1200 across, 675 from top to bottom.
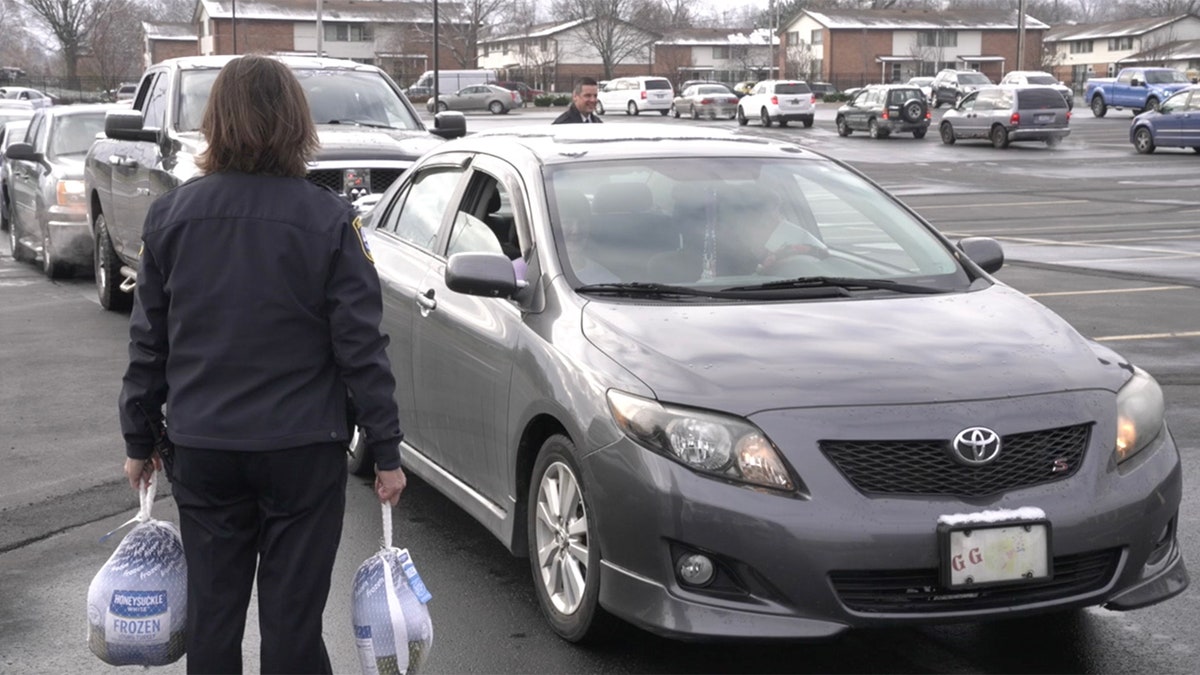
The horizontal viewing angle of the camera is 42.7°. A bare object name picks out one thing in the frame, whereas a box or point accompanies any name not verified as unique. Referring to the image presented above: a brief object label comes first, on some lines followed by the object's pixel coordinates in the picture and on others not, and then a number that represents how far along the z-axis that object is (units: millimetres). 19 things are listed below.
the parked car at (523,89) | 87238
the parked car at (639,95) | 69250
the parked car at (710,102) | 63406
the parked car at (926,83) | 72538
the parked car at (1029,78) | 60094
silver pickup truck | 11281
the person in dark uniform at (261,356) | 3428
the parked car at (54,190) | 15508
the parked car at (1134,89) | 59125
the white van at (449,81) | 76250
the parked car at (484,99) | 72750
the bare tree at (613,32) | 104438
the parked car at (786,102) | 54719
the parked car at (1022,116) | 40656
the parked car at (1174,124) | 36250
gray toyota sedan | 4250
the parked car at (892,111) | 46312
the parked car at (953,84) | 69500
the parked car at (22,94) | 58012
